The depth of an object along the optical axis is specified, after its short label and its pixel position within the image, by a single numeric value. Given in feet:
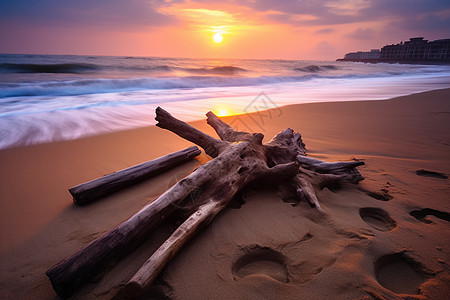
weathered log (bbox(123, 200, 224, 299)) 3.83
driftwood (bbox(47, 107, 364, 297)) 4.22
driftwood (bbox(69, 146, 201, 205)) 6.98
